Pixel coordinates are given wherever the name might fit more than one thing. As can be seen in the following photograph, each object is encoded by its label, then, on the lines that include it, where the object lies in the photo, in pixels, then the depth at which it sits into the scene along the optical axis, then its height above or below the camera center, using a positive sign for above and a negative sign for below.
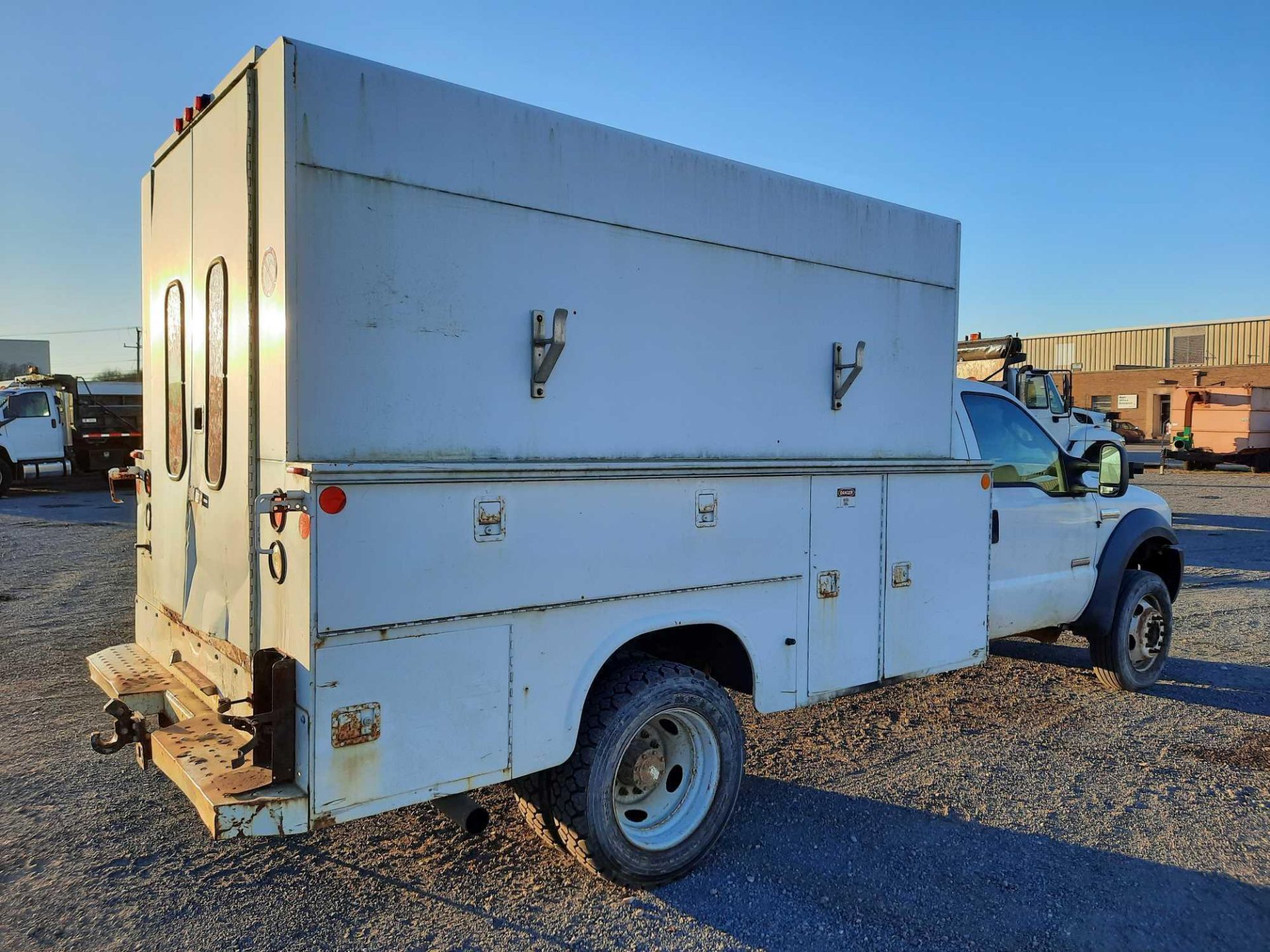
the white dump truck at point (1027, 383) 10.69 +0.76
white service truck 2.85 -0.10
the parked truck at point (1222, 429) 28.61 +0.59
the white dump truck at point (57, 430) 20.50 +0.08
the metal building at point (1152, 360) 46.78 +5.10
